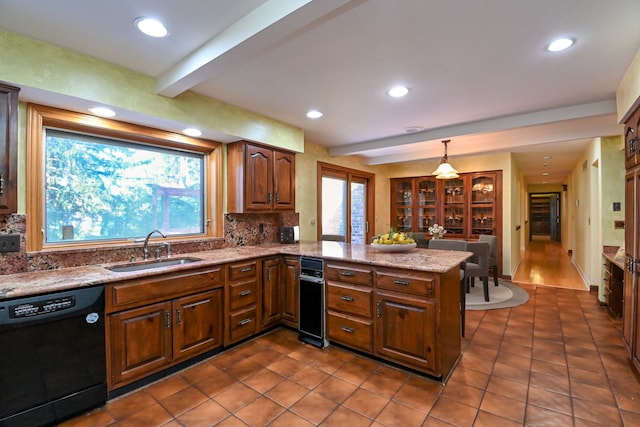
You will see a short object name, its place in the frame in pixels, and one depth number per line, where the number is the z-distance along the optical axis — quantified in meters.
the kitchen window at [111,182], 2.26
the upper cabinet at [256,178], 3.30
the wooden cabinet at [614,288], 3.37
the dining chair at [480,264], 4.05
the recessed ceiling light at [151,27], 1.73
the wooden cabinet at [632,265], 2.21
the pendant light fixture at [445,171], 4.50
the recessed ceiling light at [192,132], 2.88
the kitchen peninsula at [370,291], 2.02
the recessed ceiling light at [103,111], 2.29
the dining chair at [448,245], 4.02
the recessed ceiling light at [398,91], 2.65
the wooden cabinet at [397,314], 2.15
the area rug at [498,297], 3.90
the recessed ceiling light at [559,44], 1.89
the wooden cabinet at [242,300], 2.69
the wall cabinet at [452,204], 5.50
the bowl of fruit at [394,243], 2.78
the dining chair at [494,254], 4.73
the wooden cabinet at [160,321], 2.01
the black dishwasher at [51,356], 1.63
